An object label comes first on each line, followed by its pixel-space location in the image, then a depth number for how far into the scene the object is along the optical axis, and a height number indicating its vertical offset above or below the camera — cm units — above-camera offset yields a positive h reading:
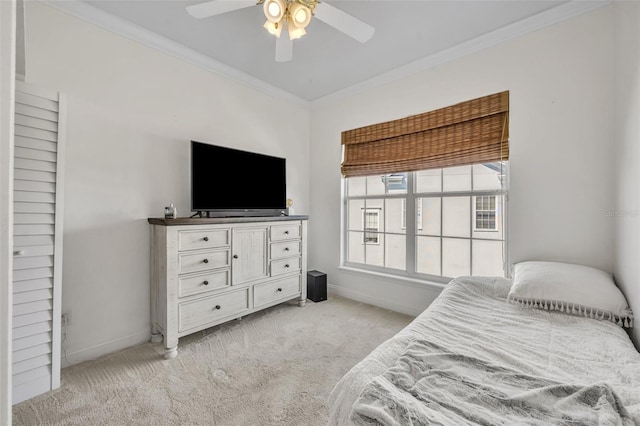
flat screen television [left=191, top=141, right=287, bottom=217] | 240 +31
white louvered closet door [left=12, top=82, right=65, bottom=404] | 152 -16
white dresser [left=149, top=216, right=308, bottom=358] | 208 -51
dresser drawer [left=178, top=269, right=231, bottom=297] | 214 -57
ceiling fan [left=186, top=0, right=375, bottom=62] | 154 +119
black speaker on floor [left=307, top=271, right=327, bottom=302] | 322 -88
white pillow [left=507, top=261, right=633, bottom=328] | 147 -45
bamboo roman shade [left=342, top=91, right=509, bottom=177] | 235 +75
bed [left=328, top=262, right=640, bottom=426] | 78 -57
